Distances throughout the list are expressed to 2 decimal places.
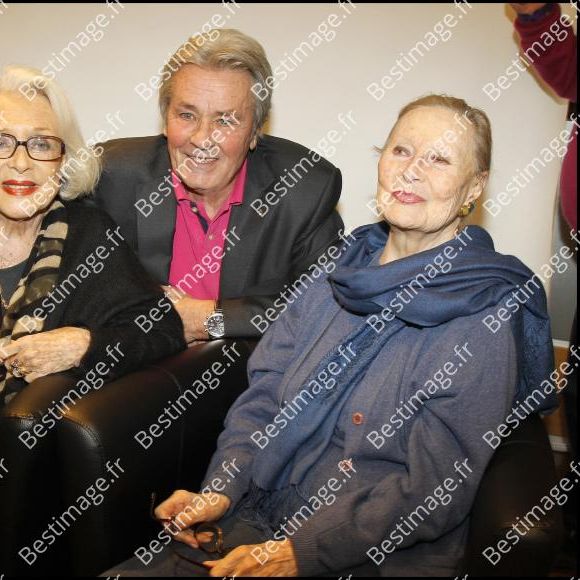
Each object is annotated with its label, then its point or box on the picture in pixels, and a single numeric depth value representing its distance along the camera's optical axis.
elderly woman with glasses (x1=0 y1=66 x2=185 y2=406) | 1.95
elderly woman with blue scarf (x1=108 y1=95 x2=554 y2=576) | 1.44
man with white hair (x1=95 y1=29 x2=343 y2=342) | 2.14
